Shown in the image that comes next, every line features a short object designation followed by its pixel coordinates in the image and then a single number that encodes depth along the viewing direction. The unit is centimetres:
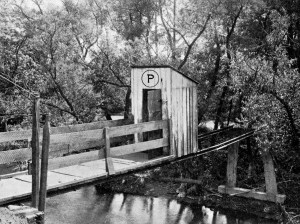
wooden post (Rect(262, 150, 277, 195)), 1502
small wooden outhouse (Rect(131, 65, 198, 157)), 1070
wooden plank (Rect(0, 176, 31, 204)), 709
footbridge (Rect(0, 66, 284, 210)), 735
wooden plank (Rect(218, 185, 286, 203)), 1514
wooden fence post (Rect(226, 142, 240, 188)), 1582
